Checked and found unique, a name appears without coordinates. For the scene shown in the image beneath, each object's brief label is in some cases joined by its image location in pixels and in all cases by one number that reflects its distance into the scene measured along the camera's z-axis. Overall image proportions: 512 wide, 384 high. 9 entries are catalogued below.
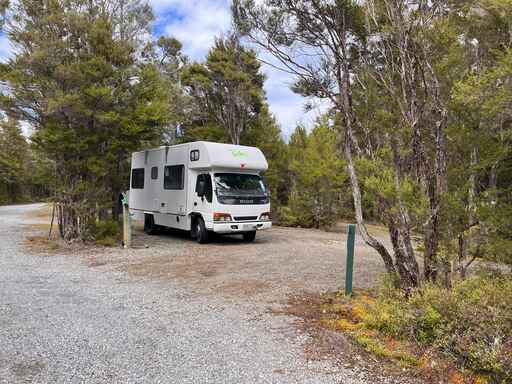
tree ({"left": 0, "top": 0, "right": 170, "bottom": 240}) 10.80
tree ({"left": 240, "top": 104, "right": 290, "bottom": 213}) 20.19
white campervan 11.46
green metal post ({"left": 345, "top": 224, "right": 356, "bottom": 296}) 5.92
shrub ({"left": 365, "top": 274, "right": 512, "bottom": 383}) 3.32
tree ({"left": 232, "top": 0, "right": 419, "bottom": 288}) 5.32
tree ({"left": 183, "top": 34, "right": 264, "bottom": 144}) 18.70
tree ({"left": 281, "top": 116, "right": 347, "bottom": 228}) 17.56
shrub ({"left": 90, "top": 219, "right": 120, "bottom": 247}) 11.44
